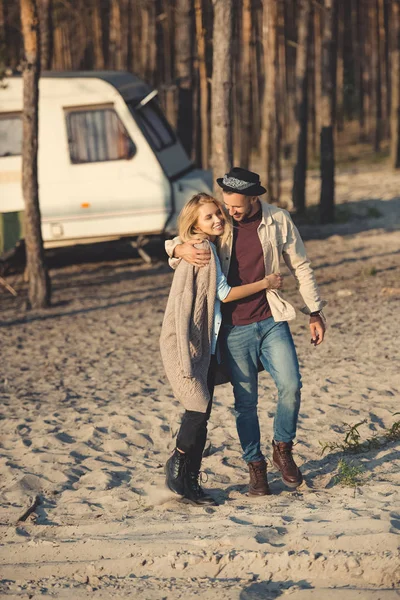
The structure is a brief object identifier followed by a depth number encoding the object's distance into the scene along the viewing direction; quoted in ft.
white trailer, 47.09
